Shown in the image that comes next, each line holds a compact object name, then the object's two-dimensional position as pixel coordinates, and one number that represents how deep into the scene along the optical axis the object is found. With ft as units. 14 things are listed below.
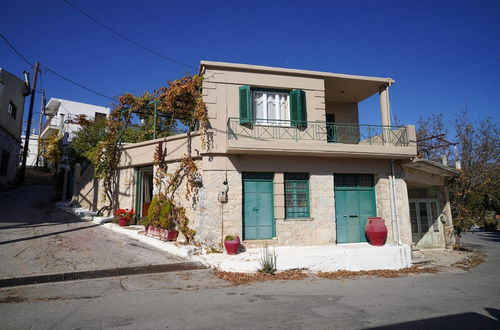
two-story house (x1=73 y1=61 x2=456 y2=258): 31.78
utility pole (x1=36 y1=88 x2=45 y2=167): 91.43
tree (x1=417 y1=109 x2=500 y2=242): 43.83
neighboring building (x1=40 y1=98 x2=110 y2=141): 89.20
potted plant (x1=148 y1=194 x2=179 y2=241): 32.48
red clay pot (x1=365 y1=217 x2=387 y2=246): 32.50
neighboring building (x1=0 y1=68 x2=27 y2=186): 58.33
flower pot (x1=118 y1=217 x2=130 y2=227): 36.86
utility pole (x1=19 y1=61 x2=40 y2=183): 68.26
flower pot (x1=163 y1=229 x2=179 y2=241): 32.22
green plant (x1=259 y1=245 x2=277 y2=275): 25.59
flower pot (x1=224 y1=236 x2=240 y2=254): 28.73
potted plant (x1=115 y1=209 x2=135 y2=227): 36.94
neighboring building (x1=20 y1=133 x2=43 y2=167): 94.82
